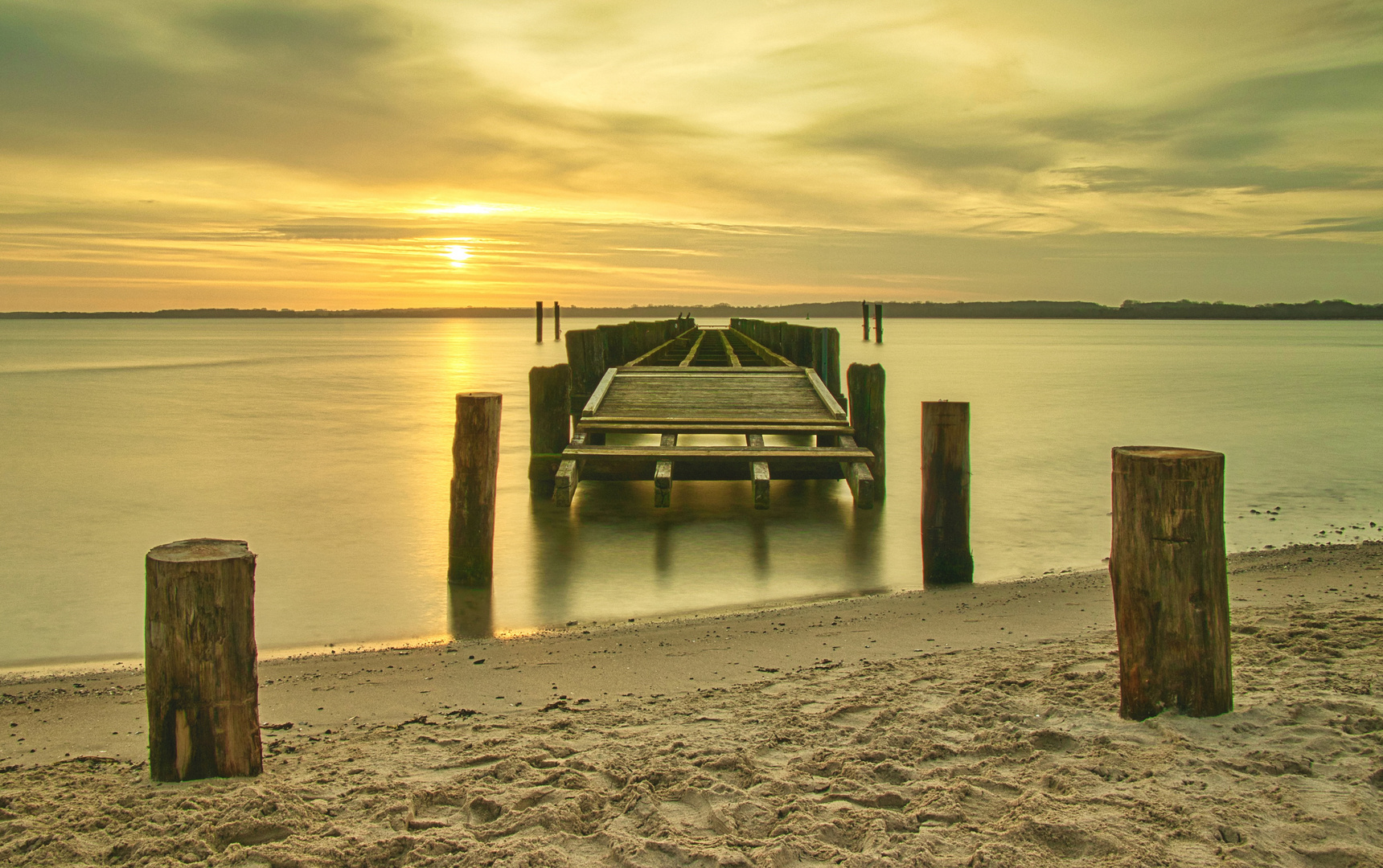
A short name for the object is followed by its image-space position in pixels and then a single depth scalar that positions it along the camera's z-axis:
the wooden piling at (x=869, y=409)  9.59
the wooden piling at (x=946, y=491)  6.58
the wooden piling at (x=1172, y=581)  3.32
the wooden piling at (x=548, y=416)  9.75
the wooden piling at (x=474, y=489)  6.42
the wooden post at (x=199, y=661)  3.08
